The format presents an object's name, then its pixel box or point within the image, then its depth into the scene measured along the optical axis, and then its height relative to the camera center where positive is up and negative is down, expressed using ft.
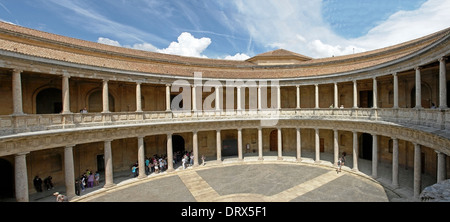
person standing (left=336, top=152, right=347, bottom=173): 66.57 -18.77
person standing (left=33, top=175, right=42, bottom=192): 53.01 -17.92
